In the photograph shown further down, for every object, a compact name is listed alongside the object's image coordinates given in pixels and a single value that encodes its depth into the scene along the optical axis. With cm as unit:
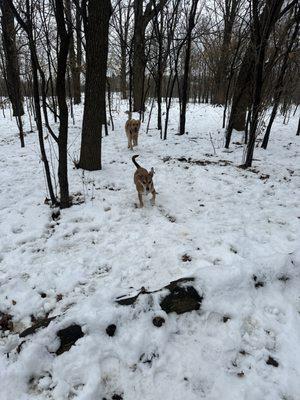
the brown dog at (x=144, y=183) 529
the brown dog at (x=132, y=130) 950
